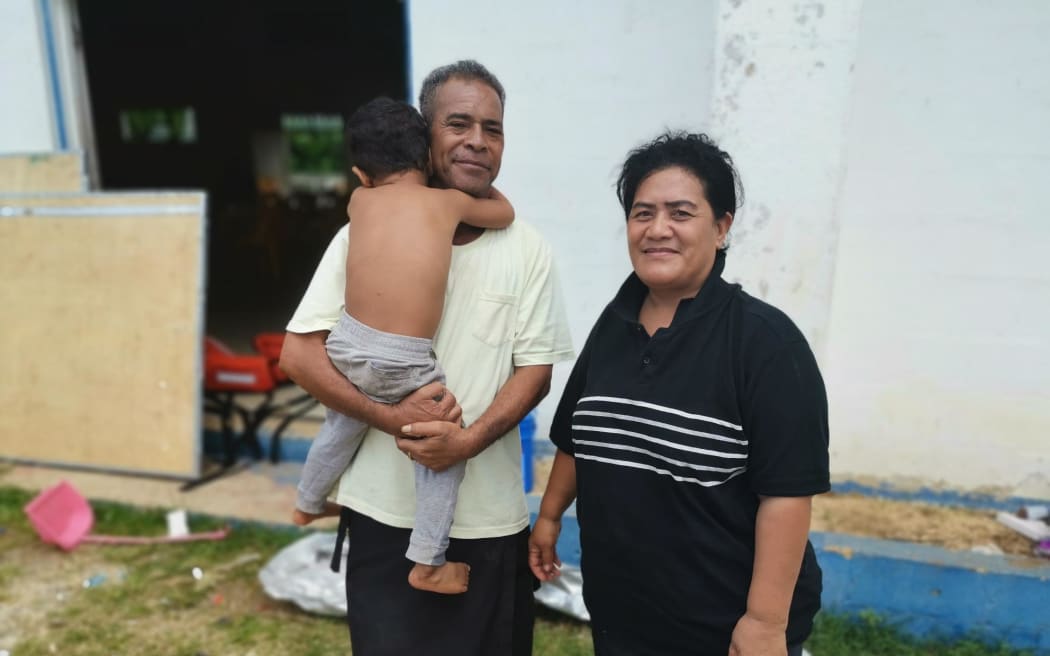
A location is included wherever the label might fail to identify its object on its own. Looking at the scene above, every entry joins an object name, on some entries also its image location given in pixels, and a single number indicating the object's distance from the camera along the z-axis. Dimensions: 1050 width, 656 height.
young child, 1.57
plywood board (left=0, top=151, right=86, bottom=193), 4.40
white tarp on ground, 2.92
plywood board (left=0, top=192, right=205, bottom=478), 4.14
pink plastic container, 3.55
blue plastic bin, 3.52
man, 1.65
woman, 1.33
